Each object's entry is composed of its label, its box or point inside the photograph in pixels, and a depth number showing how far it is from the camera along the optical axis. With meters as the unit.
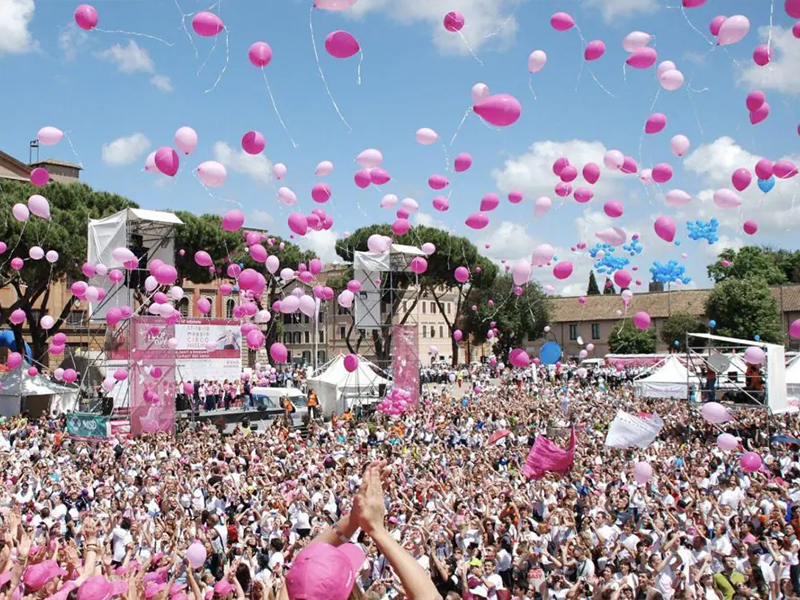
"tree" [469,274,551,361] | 53.19
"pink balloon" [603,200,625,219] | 9.77
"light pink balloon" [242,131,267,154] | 9.27
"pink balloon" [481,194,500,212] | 10.73
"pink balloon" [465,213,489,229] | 10.59
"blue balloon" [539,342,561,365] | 14.75
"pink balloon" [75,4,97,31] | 7.96
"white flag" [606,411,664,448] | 13.96
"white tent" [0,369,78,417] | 24.22
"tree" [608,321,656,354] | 53.62
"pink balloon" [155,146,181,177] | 9.37
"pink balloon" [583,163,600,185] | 9.66
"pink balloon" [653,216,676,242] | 9.45
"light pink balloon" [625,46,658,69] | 7.97
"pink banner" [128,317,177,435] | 19.89
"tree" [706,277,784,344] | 47.91
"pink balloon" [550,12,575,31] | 7.72
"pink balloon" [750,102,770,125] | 7.63
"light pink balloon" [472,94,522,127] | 7.60
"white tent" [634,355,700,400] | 25.18
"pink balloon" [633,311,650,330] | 11.84
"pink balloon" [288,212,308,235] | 11.38
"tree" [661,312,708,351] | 52.91
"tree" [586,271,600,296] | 85.19
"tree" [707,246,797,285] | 55.73
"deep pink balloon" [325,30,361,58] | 7.66
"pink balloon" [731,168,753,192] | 8.14
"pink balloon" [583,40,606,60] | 8.24
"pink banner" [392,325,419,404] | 24.58
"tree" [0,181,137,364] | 29.78
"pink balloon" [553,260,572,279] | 10.95
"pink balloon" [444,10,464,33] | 8.02
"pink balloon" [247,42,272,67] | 8.30
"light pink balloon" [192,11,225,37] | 7.51
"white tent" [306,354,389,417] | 25.25
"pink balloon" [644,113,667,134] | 8.62
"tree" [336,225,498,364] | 42.78
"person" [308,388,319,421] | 24.17
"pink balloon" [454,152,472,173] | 10.16
